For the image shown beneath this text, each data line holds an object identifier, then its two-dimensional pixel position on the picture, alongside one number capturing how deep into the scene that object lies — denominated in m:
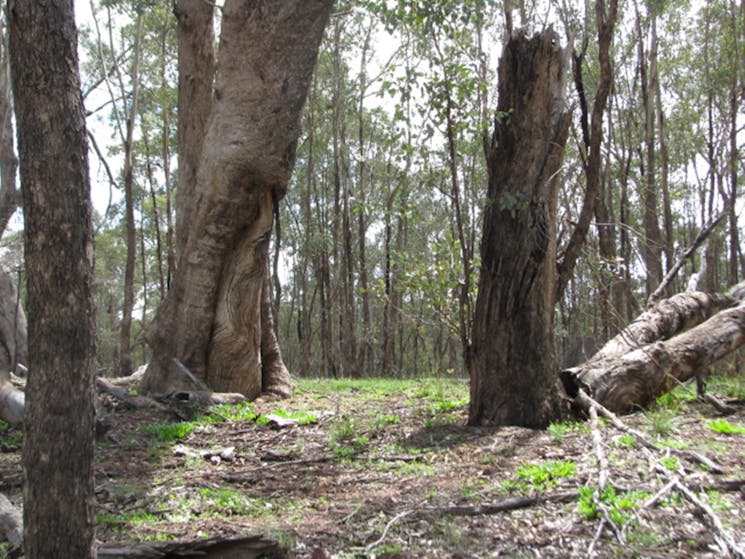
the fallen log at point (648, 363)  6.32
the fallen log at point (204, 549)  3.46
